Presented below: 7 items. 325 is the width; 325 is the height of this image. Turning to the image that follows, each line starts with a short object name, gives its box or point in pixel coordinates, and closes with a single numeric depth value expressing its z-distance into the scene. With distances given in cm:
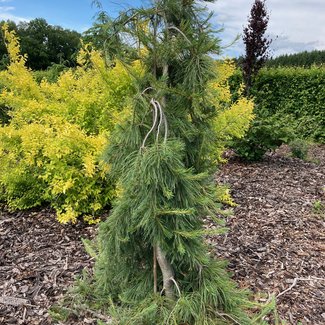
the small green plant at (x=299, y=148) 647
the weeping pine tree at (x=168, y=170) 171
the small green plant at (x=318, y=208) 405
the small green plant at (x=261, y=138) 559
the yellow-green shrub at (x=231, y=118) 409
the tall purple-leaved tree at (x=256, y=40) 867
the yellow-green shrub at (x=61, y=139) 328
